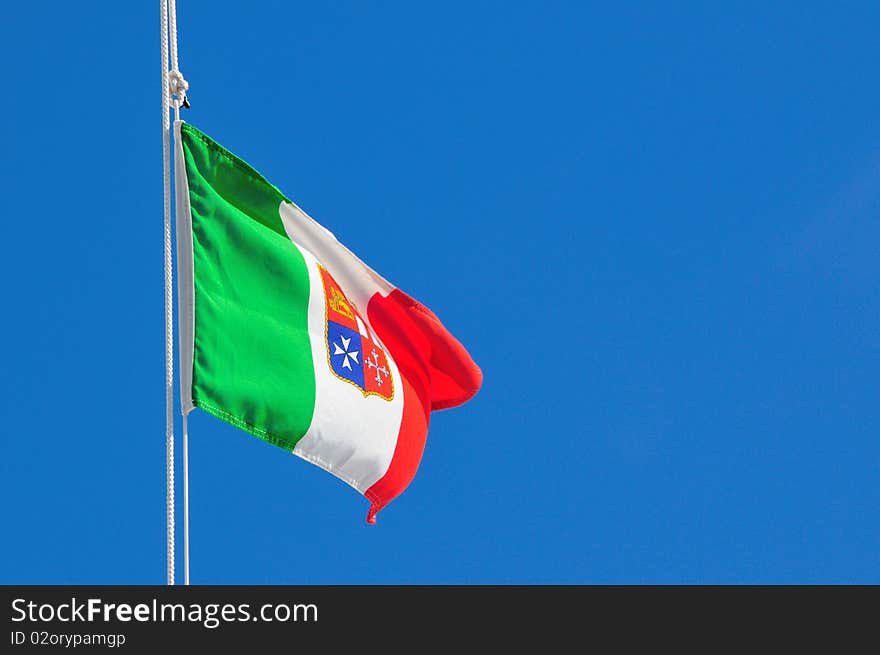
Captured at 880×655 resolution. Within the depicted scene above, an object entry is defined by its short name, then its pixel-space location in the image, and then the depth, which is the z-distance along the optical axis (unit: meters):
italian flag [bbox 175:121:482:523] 18.05
